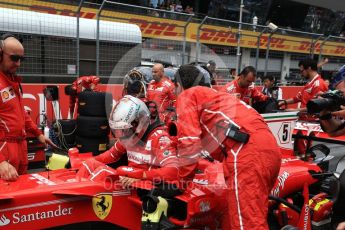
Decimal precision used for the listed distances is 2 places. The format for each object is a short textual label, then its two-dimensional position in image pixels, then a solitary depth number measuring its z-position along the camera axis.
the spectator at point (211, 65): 7.88
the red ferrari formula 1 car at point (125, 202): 2.36
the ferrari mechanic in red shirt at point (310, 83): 6.54
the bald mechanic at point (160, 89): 7.40
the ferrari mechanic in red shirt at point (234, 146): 2.53
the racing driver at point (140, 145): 2.67
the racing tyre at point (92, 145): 5.48
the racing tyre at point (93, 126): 5.42
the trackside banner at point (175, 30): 7.44
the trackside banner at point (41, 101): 6.70
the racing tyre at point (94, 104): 5.41
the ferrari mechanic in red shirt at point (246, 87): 6.24
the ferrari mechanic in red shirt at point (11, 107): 3.12
